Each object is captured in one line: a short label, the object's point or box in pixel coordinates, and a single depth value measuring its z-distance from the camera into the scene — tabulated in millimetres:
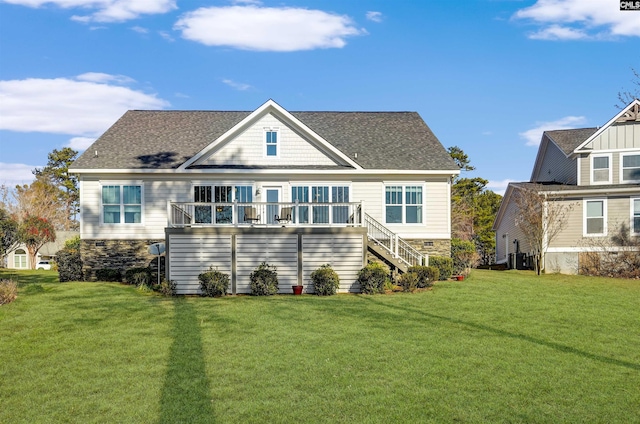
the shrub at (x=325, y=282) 19203
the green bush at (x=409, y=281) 19250
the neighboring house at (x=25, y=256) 58375
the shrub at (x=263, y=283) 19219
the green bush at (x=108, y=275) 22984
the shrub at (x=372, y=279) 19361
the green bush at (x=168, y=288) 19147
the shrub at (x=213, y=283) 18906
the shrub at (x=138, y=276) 21398
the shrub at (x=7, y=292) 16562
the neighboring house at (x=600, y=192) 26406
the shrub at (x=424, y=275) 19703
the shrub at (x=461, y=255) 23766
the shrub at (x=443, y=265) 22391
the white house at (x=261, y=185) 23453
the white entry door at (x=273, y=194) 23984
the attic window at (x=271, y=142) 23891
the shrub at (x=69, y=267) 23203
